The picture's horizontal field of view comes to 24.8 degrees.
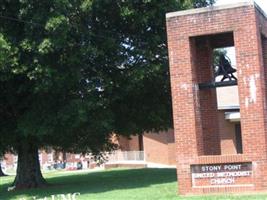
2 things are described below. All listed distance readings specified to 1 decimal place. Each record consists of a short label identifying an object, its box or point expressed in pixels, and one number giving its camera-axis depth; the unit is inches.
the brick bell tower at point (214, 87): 679.1
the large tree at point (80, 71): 882.1
